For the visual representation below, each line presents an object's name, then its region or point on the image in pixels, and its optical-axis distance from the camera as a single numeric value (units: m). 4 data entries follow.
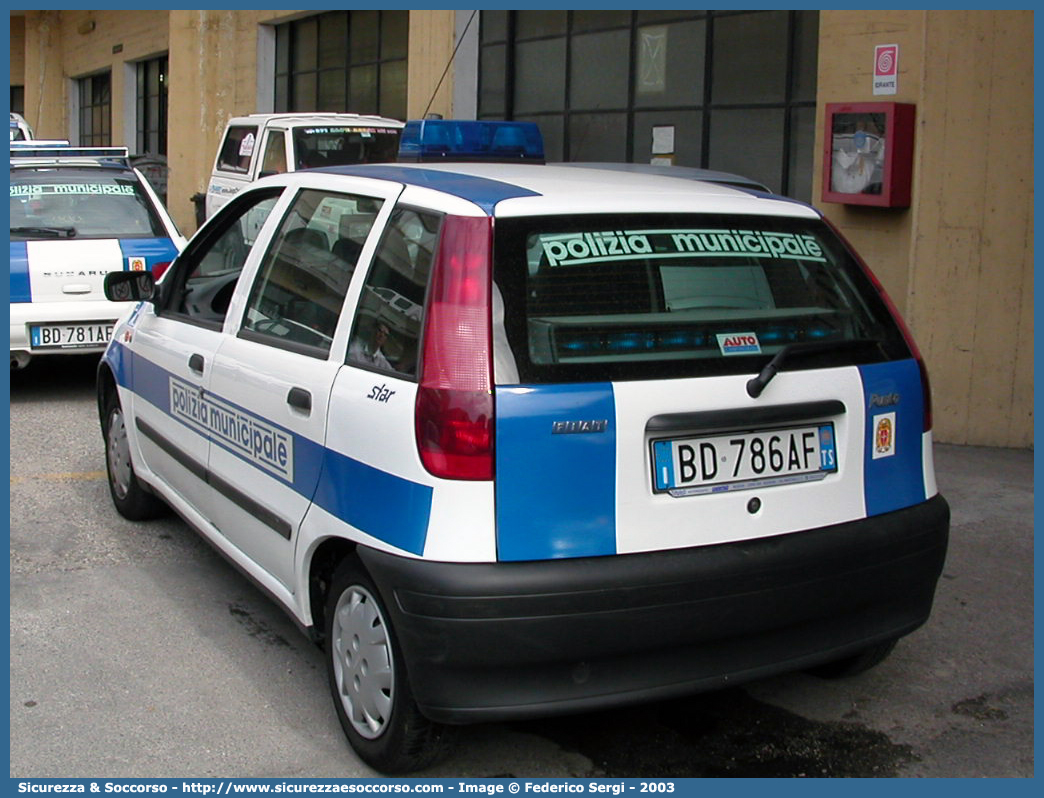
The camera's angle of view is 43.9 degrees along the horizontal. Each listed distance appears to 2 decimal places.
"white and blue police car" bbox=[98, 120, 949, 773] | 3.24
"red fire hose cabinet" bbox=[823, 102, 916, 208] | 8.05
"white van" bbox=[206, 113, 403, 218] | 13.59
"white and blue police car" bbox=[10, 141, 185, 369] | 8.59
